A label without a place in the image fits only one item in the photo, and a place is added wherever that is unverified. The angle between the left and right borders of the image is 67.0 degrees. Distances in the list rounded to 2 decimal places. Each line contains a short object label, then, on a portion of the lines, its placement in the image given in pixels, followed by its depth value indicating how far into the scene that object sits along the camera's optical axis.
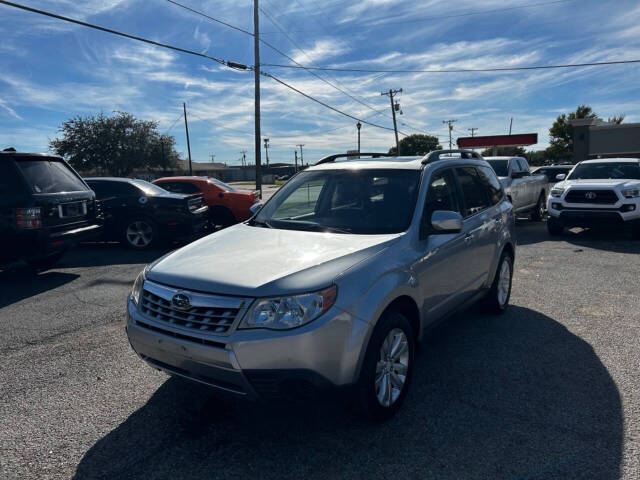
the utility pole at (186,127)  52.83
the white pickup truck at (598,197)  9.87
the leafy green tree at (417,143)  85.56
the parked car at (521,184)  12.37
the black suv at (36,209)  6.52
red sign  36.00
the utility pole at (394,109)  52.91
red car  12.20
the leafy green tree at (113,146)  47.12
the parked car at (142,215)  9.88
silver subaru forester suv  2.60
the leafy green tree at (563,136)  74.56
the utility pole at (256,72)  22.92
